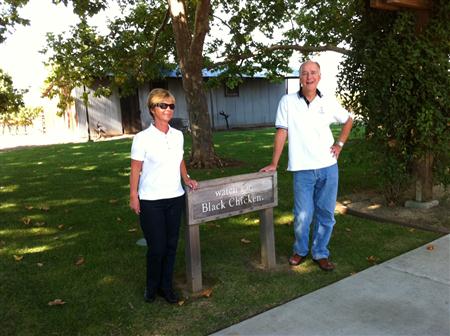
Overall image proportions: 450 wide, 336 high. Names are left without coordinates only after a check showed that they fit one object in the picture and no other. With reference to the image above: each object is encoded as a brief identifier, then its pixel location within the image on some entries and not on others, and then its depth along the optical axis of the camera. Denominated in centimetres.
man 404
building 2270
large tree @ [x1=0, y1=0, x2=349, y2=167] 1050
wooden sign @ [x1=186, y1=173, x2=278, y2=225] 372
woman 337
